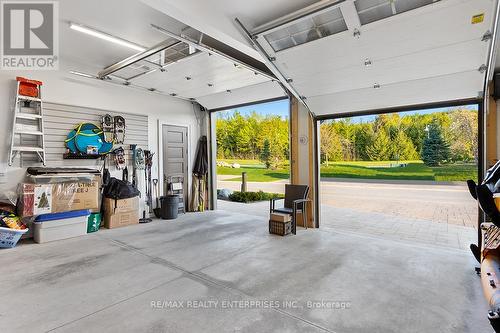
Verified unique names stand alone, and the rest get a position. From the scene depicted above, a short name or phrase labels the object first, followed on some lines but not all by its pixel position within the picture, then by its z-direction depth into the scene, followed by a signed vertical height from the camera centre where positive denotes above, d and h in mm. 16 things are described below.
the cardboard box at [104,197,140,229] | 5074 -908
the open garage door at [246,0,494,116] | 2266 +1349
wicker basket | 4461 -1093
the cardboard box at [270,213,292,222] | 4473 -901
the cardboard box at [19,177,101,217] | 3992 -478
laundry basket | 3738 -1021
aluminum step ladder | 4160 +745
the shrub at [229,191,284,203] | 9164 -1082
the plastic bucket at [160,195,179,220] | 5930 -916
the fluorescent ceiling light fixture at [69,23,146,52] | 3354 +1939
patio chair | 4613 -674
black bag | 5121 -432
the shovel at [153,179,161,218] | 6094 -865
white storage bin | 4133 -1012
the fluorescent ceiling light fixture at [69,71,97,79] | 4846 +1912
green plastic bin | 4762 -1028
